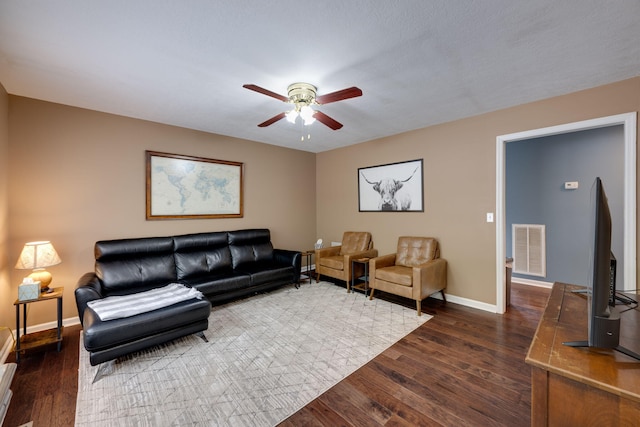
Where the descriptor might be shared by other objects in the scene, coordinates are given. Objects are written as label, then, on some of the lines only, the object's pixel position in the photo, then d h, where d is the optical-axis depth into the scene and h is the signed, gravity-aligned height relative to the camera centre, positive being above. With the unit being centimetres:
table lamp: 238 -45
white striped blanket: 215 -84
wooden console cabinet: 82 -58
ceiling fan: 241 +107
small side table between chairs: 391 -96
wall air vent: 428 -64
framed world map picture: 360 +39
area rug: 171 -132
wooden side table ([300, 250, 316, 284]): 447 -74
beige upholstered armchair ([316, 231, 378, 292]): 411 -75
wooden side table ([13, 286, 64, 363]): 225 -119
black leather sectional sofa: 209 -84
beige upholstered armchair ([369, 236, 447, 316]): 319 -81
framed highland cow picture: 402 +42
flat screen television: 97 -27
